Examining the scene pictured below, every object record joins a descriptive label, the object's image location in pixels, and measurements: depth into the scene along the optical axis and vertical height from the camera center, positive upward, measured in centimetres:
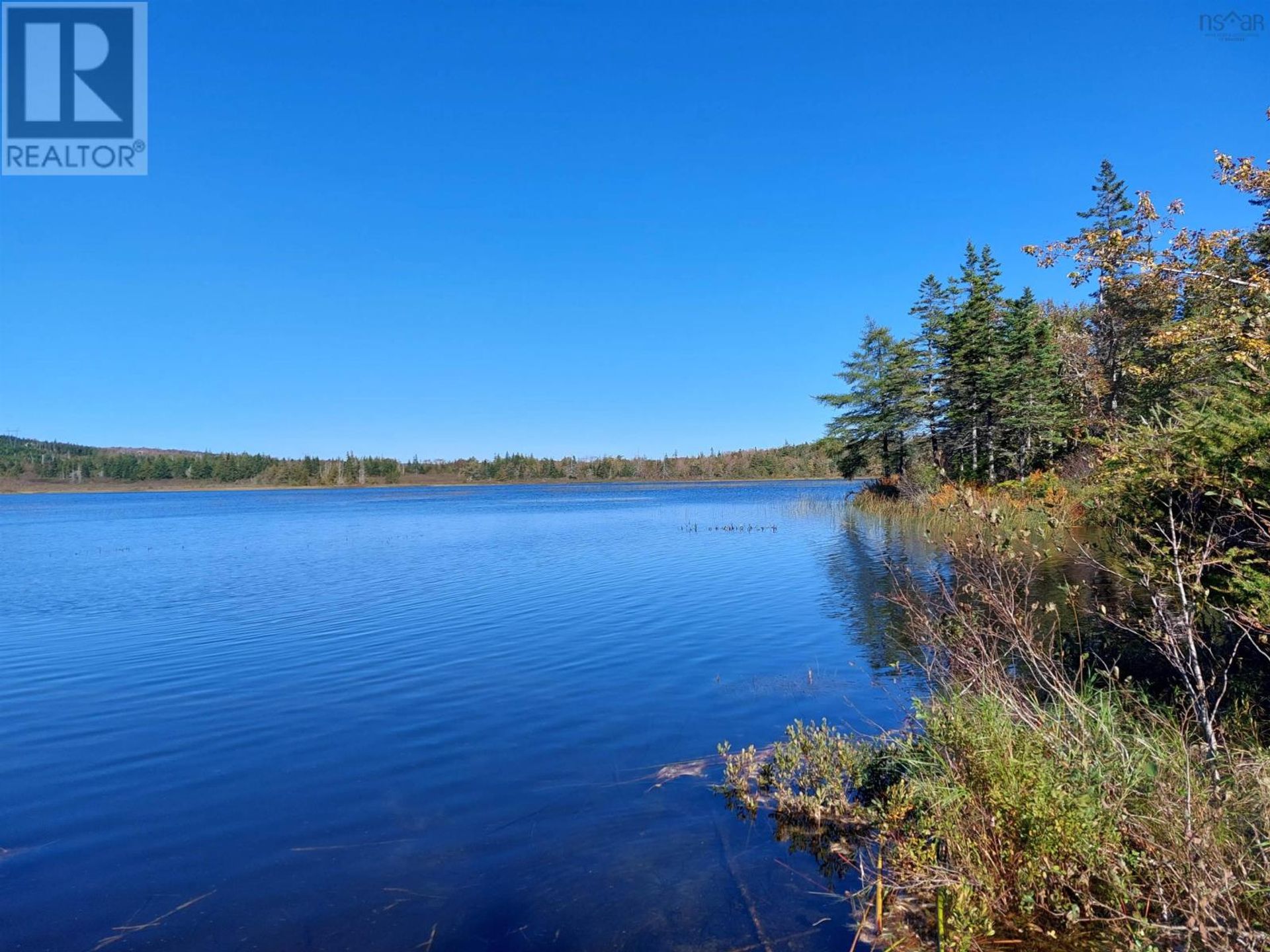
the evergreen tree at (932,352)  4831 +856
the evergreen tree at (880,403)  4938 +547
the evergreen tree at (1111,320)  3534 +823
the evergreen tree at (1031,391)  3884 +477
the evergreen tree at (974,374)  4141 +604
